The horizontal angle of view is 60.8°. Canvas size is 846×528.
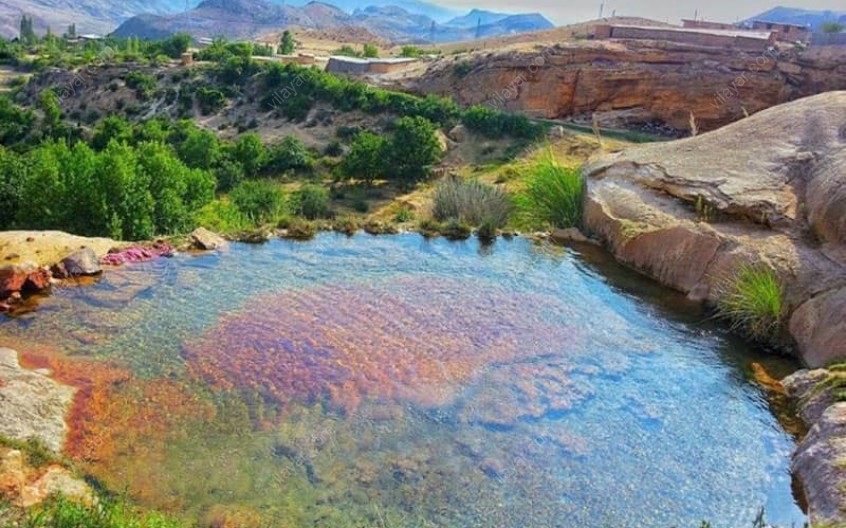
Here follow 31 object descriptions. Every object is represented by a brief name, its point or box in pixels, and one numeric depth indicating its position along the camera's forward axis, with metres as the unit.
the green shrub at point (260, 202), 16.30
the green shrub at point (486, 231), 13.26
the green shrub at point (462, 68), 40.06
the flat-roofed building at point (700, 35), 37.41
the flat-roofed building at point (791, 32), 39.12
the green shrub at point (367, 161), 26.69
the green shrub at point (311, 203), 19.95
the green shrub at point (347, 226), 13.10
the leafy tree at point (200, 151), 28.02
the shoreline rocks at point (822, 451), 5.80
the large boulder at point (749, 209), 9.38
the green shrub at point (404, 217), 15.07
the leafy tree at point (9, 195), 14.41
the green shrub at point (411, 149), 26.73
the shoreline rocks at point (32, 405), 6.18
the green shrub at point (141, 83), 45.59
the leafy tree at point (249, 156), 29.44
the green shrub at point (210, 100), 41.88
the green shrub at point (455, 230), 13.22
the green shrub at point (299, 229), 12.54
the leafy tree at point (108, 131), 34.81
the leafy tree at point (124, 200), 13.01
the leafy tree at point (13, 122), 40.03
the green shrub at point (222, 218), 13.61
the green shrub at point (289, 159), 30.36
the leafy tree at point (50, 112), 40.81
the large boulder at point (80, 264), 9.84
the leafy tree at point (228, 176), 27.05
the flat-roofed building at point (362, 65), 45.56
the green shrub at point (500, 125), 31.72
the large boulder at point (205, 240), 11.45
